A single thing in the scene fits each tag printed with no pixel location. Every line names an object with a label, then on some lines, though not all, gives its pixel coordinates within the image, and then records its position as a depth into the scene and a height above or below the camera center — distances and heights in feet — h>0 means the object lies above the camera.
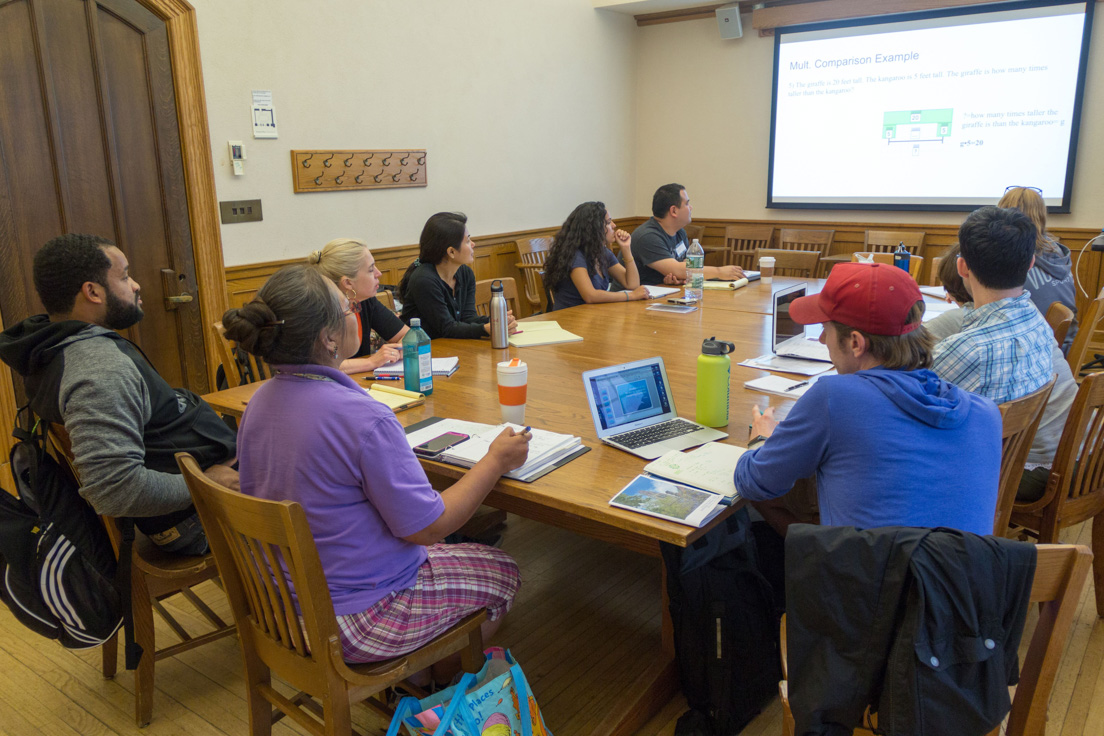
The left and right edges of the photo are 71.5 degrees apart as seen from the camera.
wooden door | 9.72 +0.64
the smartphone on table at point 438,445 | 5.86 -1.87
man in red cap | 4.39 -1.37
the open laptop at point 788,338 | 8.40 -1.64
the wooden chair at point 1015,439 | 5.32 -1.83
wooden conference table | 5.26 -1.88
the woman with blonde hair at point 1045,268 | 9.33 -0.97
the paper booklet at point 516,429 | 5.56 -1.88
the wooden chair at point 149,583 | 6.22 -3.11
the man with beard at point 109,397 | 5.57 -1.44
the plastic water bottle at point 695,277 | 12.55 -1.33
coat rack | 13.34 +0.52
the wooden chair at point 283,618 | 4.25 -2.53
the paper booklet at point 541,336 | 9.59 -1.76
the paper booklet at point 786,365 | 7.93 -1.78
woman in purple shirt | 4.52 -1.59
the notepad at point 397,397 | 7.11 -1.85
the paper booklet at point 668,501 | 4.78 -1.95
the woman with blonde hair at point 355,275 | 8.60 -0.88
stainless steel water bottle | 9.10 -1.47
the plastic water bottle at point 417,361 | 7.37 -1.54
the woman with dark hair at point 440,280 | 10.09 -1.08
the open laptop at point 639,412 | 5.99 -1.73
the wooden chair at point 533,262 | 17.92 -1.55
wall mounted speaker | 19.56 +4.32
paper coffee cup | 14.28 -1.41
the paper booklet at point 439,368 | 8.25 -1.81
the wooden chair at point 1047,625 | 3.65 -2.08
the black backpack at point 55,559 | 5.94 -2.76
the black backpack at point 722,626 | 6.04 -3.36
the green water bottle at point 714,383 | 6.17 -1.51
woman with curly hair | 12.54 -1.03
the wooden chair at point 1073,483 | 6.70 -2.63
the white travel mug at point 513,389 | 6.32 -1.57
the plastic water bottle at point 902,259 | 12.28 -1.07
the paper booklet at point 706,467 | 5.21 -1.90
